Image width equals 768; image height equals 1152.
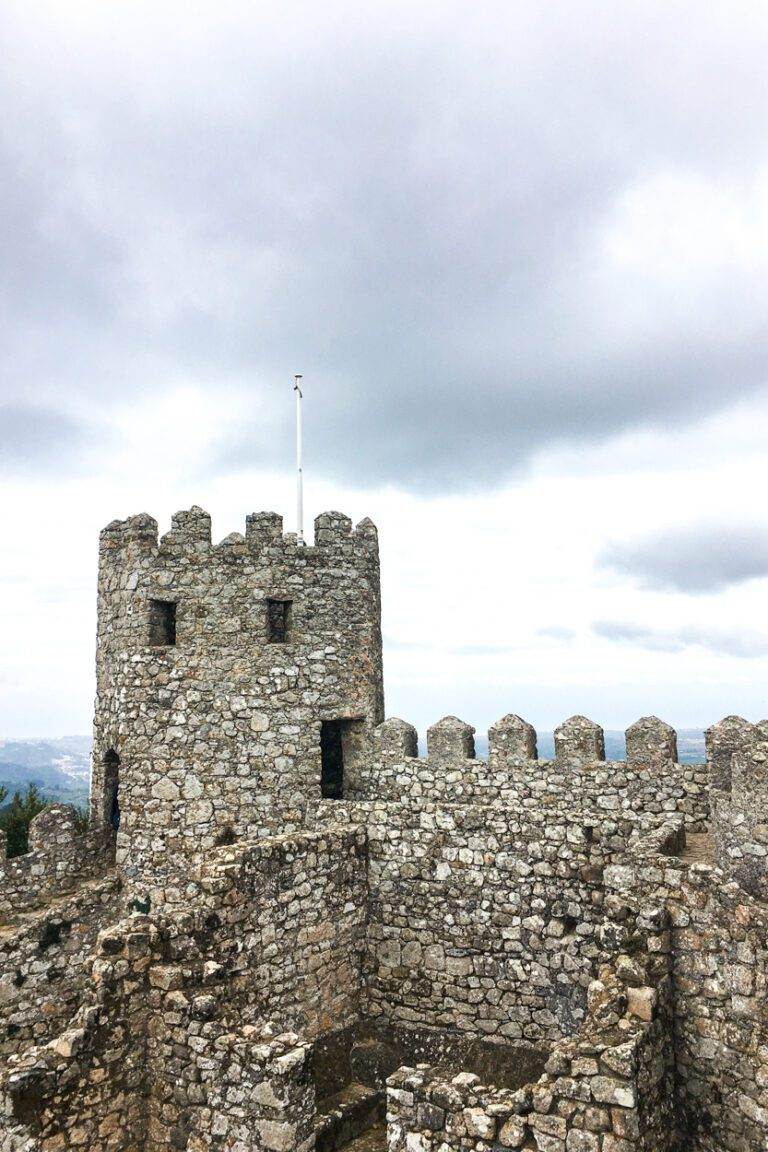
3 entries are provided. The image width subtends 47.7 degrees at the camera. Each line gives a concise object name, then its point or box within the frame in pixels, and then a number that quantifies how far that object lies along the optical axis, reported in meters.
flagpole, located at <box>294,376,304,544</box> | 14.66
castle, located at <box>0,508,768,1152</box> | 6.38
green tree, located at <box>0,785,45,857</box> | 19.50
